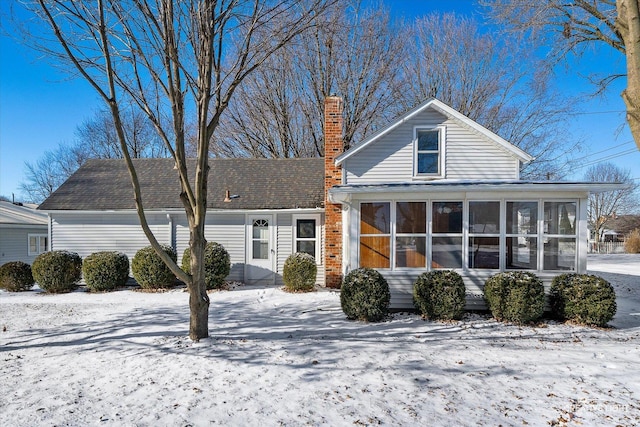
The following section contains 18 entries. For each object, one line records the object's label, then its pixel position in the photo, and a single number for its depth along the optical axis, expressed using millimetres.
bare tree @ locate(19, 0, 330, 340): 5086
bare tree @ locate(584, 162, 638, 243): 39062
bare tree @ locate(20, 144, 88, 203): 30344
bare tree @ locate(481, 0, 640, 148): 5926
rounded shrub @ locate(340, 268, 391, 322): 6738
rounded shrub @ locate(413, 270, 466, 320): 6824
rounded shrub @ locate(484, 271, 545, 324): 6688
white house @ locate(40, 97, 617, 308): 7543
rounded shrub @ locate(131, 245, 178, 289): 10039
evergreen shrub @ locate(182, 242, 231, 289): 9852
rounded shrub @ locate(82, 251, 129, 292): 9984
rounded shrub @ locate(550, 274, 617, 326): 6559
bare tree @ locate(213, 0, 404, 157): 18172
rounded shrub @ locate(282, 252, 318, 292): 9773
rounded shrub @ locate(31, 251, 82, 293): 9727
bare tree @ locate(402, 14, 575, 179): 19250
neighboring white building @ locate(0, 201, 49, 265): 14484
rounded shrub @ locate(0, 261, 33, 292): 9984
